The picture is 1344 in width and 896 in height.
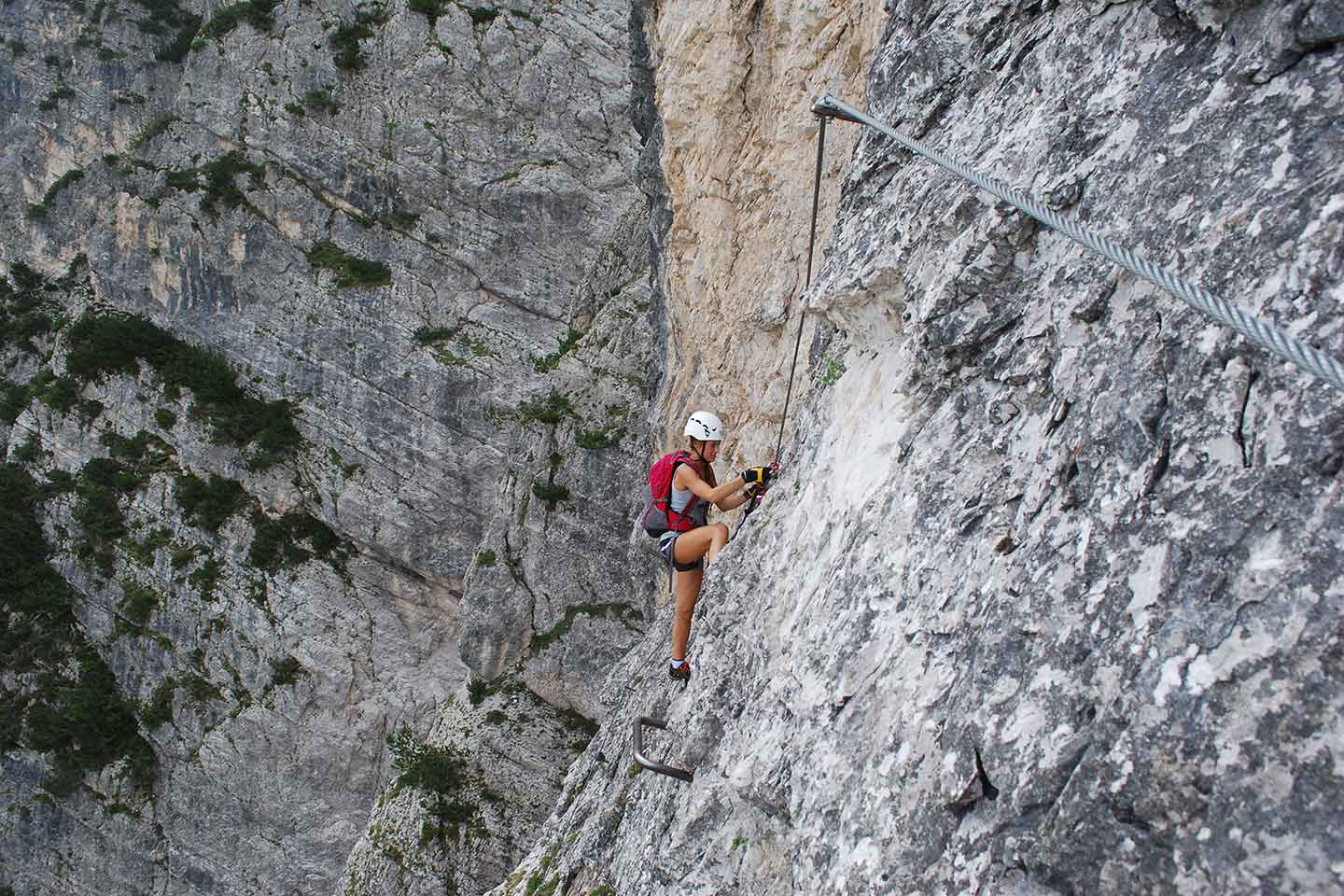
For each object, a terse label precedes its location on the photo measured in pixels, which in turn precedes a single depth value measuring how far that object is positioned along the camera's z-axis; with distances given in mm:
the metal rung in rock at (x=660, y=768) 5301
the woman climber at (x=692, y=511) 6406
